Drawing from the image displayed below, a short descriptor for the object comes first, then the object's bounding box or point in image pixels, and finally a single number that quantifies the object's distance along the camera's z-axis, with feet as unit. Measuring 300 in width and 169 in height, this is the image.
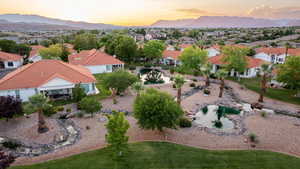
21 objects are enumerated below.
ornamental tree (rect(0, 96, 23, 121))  63.10
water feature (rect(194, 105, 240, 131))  72.17
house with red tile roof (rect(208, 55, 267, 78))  134.62
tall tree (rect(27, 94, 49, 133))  56.81
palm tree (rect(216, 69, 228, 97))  93.61
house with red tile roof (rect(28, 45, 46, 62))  173.88
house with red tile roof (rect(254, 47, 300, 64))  166.09
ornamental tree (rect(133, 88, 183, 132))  55.36
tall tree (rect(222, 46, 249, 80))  124.16
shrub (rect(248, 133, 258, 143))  58.65
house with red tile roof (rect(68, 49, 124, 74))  142.00
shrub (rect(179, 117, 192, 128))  67.41
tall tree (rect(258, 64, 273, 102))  87.31
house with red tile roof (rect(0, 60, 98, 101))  85.40
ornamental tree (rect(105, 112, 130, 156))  44.09
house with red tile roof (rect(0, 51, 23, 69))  149.38
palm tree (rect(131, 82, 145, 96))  78.44
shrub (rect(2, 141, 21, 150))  53.72
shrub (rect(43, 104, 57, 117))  73.97
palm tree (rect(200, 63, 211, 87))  108.68
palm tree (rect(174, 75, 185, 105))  75.66
